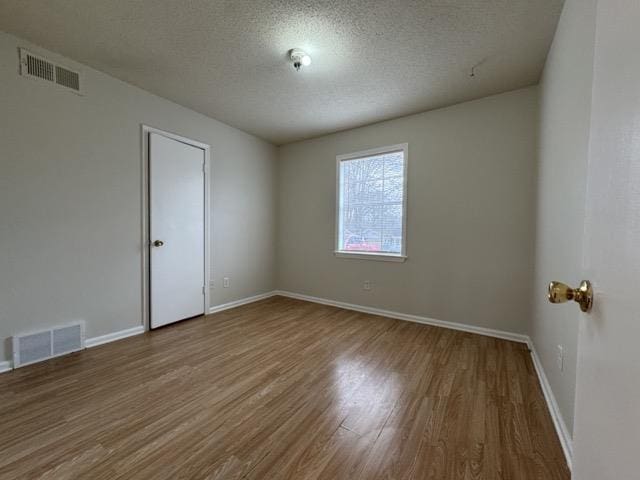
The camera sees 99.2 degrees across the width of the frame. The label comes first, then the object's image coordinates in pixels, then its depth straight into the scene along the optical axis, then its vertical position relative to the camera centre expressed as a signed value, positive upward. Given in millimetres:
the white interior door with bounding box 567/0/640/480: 416 -38
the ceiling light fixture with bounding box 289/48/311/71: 2236 +1454
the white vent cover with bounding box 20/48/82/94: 2170 +1300
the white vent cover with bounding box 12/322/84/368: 2174 -996
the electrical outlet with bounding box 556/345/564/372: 1564 -708
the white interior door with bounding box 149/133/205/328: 3025 -12
